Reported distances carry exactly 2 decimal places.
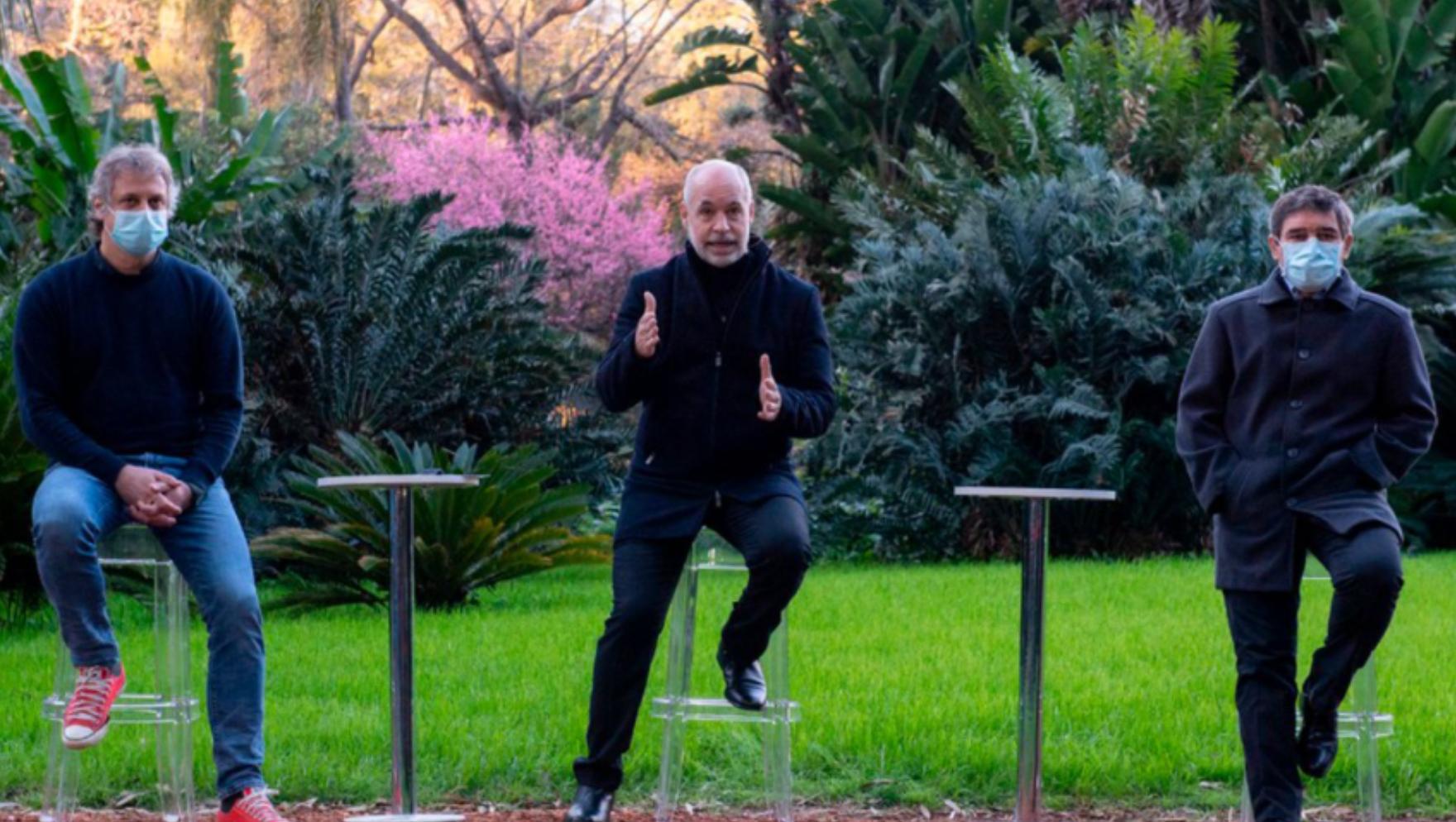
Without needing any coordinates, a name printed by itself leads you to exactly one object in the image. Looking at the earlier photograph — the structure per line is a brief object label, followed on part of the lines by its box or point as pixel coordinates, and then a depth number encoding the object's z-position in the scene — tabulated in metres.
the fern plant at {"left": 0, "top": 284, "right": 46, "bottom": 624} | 10.80
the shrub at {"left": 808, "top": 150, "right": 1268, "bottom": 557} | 14.71
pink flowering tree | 27.73
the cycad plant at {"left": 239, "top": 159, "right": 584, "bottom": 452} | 14.84
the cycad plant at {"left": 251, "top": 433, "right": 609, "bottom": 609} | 11.77
